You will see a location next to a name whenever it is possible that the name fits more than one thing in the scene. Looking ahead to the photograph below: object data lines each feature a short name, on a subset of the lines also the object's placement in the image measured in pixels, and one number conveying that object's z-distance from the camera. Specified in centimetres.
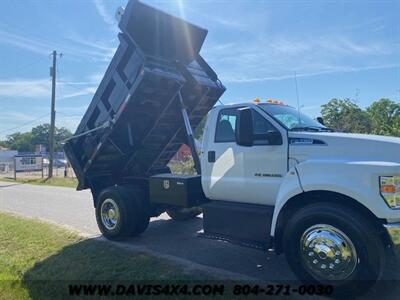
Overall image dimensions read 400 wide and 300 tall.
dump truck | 405
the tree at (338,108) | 3650
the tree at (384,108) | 5199
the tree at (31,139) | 11562
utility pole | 2791
